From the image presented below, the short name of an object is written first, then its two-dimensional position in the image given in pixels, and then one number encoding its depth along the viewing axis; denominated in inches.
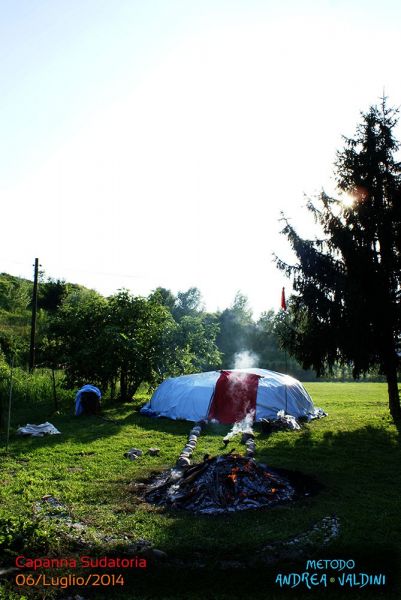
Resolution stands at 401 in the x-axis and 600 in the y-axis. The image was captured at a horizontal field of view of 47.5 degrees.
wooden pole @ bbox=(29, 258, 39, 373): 1016.9
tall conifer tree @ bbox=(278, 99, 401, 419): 615.2
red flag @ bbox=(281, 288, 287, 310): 685.9
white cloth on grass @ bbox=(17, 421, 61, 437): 547.2
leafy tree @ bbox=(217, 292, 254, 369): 2244.1
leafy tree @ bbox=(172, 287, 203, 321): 2573.8
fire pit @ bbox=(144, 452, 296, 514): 314.0
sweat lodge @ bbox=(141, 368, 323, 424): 659.4
